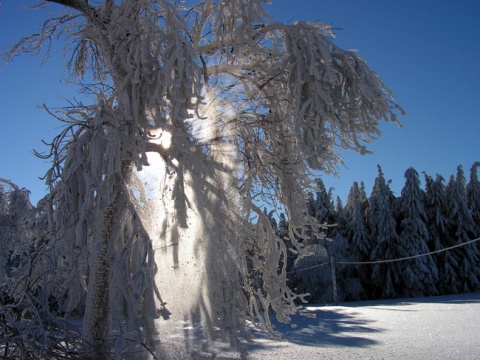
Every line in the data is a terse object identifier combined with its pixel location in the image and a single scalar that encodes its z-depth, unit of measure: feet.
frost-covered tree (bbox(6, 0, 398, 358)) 14.01
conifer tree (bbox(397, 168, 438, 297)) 76.89
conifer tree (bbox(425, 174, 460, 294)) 78.43
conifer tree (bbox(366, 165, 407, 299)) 79.25
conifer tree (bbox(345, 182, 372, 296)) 82.43
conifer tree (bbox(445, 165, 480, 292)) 78.12
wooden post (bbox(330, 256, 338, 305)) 48.55
